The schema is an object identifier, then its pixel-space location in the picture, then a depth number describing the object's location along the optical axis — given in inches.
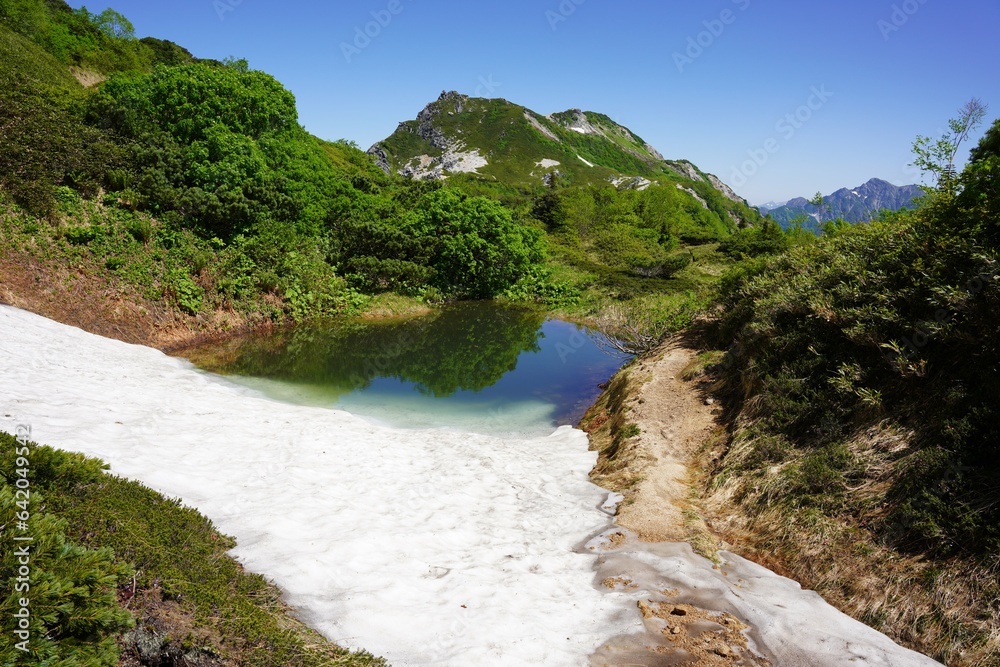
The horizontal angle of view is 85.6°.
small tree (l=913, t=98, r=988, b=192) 359.8
